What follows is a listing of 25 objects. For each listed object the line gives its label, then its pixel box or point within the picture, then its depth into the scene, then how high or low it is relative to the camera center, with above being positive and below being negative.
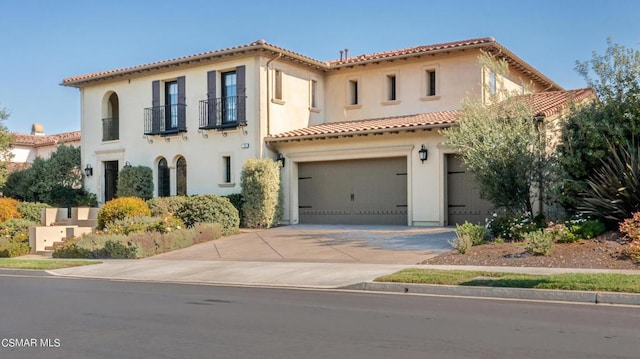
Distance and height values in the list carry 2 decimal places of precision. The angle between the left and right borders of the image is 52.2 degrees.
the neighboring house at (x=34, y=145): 40.84 +2.96
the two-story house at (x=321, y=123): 22.27 +2.65
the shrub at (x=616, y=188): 15.33 +0.02
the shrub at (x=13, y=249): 21.27 -1.86
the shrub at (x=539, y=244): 13.92 -1.17
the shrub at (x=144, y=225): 20.25 -1.07
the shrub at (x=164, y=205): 23.06 -0.50
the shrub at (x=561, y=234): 14.98 -1.05
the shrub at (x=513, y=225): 16.31 -0.91
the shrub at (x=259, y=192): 23.58 -0.05
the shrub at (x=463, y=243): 15.16 -1.27
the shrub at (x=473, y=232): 15.98 -1.05
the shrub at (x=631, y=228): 13.87 -0.85
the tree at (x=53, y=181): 29.11 +0.49
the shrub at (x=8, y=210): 25.30 -0.71
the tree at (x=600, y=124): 16.44 +1.66
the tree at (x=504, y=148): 17.22 +1.11
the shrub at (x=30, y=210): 26.28 -0.74
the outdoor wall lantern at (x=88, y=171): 30.00 +0.95
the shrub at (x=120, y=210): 22.17 -0.64
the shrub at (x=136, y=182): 27.55 +0.39
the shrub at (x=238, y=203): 23.98 -0.45
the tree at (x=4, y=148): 30.20 +2.06
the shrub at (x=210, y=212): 21.95 -0.74
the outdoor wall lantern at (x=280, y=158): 24.89 +1.23
